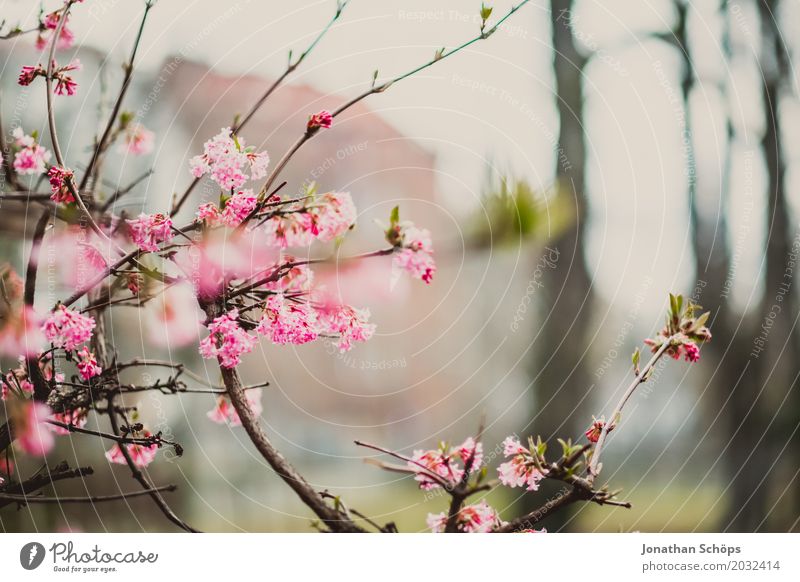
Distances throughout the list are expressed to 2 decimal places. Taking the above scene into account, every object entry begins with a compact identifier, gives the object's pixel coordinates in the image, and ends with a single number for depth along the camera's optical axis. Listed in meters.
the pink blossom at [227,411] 0.81
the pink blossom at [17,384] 0.75
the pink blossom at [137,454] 0.82
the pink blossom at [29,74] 0.75
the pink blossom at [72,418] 0.78
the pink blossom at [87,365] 0.73
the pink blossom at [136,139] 0.87
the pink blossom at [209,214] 0.69
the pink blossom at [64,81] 0.76
